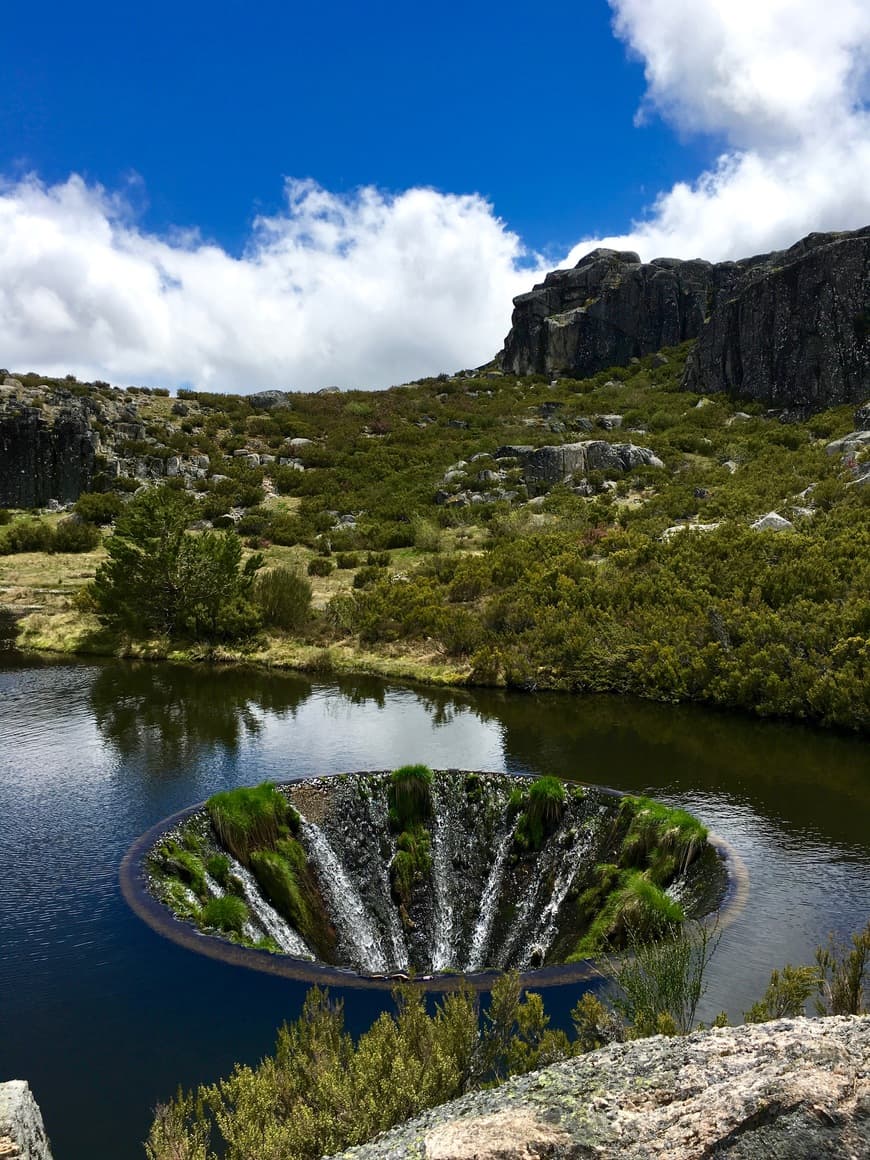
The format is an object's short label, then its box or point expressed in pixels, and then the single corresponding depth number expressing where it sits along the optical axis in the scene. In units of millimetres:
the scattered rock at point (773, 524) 34156
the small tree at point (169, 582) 33844
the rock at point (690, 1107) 4504
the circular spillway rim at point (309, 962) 10594
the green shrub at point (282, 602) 35250
